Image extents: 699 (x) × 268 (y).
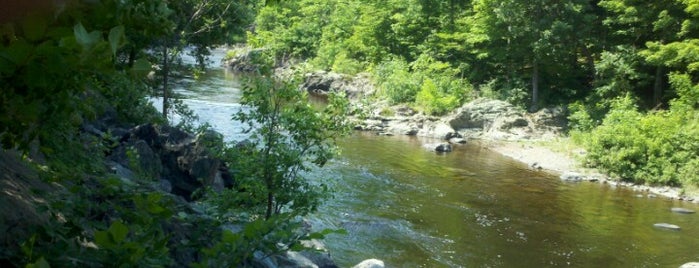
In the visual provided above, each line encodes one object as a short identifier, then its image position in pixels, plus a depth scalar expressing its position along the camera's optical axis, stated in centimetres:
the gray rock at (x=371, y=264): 1022
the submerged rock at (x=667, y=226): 1537
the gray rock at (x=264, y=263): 449
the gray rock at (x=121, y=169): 764
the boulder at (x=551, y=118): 2853
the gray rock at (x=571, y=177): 2083
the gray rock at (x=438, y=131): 2750
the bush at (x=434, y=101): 3072
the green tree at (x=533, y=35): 2938
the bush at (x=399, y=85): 3269
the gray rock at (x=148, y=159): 952
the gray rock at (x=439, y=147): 2416
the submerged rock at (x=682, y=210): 1726
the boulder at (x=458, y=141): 2663
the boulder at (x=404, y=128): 2792
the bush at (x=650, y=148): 2031
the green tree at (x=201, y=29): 1562
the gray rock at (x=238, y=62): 4638
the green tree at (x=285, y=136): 891
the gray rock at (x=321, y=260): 925
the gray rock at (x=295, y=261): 751
